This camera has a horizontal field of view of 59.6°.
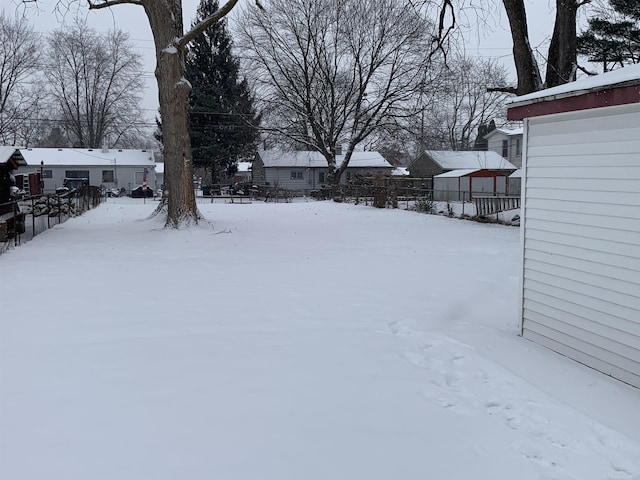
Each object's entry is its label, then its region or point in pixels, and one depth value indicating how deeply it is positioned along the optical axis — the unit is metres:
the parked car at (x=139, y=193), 39.28
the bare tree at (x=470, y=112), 49.81
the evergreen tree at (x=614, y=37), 18.86
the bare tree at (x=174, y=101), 13.70
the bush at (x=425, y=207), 21.97
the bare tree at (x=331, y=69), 34.19
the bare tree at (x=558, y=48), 15.17
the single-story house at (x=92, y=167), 43.91
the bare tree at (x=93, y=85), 53.88
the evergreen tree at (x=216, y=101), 40.81
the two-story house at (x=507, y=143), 40.71
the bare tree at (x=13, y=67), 46.22
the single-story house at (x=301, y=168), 46.81
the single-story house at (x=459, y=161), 39.03
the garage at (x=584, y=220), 4.33
